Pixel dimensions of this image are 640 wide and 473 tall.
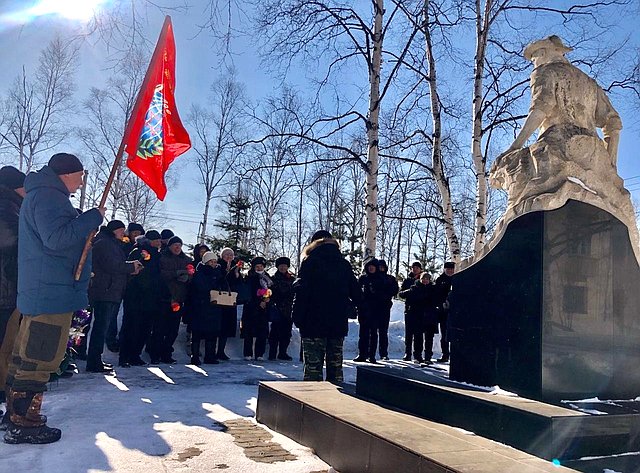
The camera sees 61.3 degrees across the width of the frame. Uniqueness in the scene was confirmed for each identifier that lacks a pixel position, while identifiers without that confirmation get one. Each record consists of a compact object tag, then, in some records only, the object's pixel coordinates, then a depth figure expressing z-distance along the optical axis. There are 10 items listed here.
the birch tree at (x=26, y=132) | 25.92
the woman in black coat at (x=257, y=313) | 9.15
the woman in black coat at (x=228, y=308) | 9.02
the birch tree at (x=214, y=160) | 26.72
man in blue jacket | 3.74
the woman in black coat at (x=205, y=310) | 8.23
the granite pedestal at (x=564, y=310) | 4.05
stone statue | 4.41
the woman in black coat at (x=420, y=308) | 9.41
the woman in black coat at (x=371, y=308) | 9.49
